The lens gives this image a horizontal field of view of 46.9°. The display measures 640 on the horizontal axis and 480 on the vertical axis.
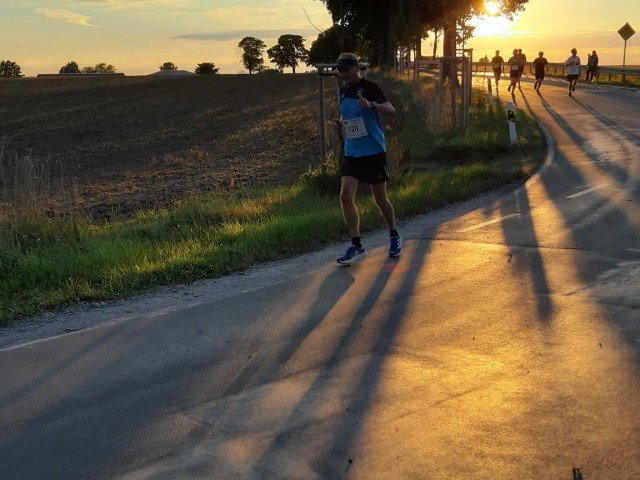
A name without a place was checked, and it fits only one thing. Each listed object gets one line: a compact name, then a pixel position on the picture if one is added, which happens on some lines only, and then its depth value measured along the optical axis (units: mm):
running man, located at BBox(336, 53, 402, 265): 7109
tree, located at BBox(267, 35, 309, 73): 143875
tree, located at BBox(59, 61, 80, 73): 143875
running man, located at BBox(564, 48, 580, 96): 30062
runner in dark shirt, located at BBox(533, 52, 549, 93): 32688
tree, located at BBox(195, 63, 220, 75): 122688
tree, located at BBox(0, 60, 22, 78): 128500
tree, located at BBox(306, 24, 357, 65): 72288
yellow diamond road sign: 40406
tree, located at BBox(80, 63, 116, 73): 143750
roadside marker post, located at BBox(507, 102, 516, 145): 15633
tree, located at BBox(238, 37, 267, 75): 151250
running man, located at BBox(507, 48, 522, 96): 30281
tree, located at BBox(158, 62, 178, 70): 147500
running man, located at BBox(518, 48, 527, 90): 30950
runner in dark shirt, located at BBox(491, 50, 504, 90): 37031
